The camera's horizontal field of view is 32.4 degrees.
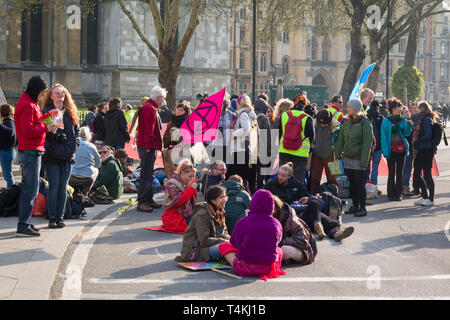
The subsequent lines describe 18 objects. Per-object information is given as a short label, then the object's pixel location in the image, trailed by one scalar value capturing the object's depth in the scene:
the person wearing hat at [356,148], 12.05
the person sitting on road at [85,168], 12.48
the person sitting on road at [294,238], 8.41
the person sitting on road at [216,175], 10.66
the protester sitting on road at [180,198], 10.18
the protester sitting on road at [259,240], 7.65
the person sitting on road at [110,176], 13.43
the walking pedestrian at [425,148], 13.61
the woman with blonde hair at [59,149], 10.01
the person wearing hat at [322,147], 13.22
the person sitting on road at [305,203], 9.97
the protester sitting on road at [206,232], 8.38
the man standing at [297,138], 12.57
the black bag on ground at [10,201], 11.18
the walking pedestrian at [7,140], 13.47
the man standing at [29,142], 9.46
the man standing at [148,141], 12.10
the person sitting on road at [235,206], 9.58
